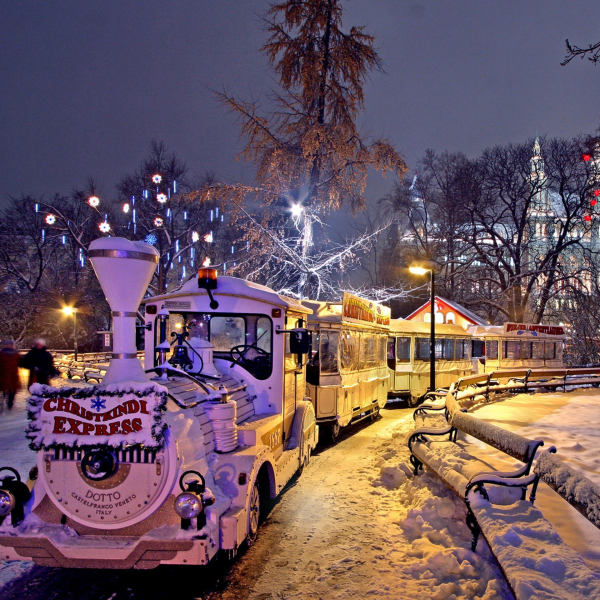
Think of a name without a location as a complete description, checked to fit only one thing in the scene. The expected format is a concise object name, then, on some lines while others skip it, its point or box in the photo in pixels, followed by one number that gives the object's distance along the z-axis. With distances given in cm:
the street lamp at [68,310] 2709
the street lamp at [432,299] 1570
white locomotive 383
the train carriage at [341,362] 1030
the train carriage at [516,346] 2509
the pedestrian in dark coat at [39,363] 1009
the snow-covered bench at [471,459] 472
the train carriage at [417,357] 1778
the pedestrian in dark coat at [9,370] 1218
